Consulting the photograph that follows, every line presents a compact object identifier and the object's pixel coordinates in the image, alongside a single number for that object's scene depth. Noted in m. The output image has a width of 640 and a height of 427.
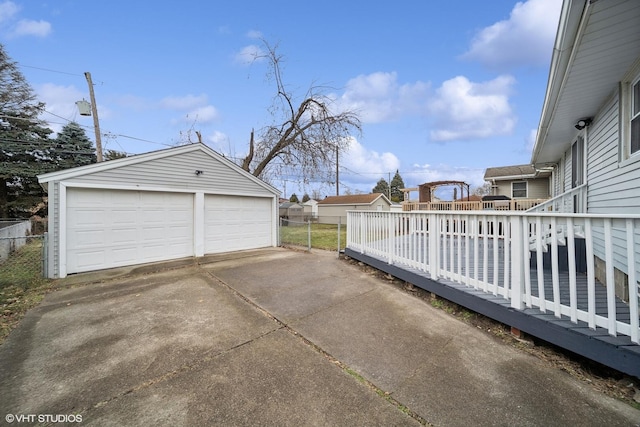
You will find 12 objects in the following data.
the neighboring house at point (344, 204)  25.36
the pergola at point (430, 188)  15.18
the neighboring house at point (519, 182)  14.52
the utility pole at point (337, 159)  12.93
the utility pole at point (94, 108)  10.72
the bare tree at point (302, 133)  12.34
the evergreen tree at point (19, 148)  17.48
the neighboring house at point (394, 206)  27.20
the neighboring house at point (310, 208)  40.44
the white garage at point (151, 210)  5.96
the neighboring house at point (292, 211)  31.06
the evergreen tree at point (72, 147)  20.03
